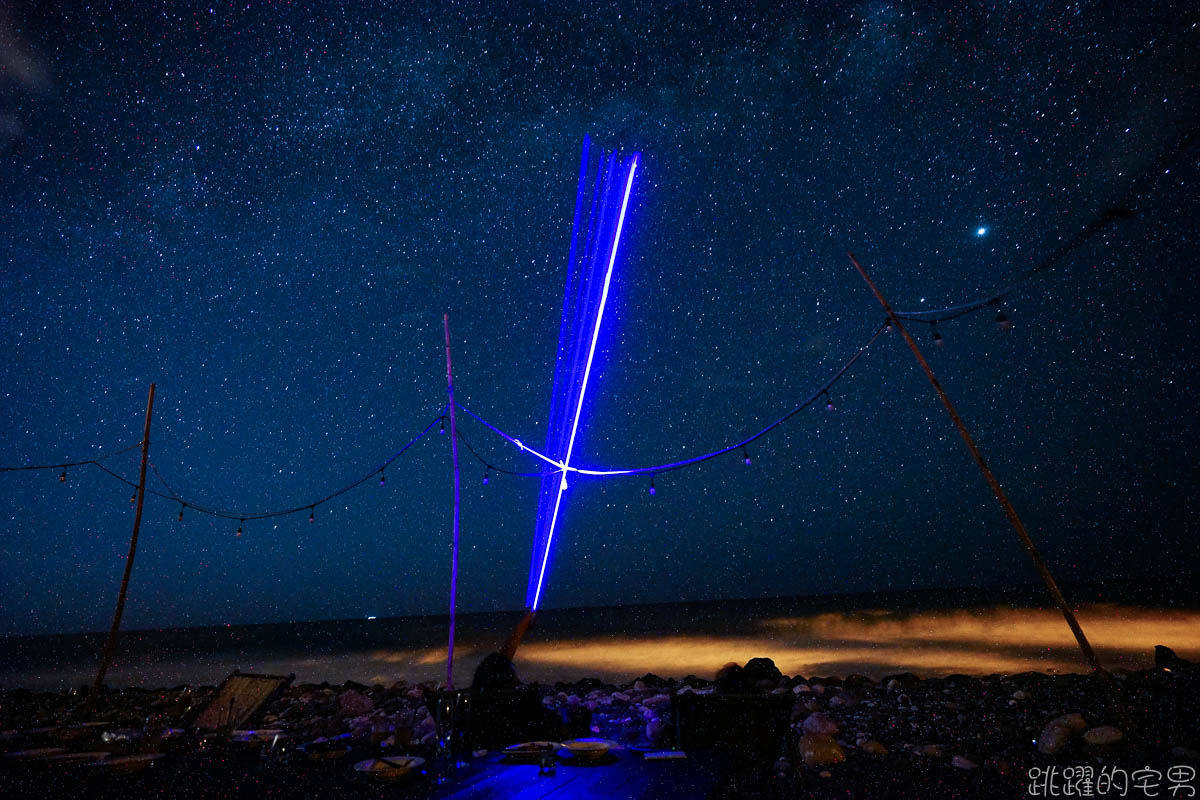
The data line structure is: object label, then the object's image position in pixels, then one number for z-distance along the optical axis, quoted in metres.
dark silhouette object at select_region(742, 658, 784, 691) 12.26
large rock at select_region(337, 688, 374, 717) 12.23
